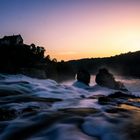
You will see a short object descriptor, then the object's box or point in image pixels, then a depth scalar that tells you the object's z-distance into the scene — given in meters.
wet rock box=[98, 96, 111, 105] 8.69
